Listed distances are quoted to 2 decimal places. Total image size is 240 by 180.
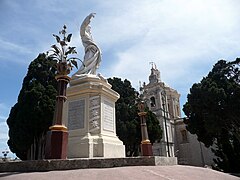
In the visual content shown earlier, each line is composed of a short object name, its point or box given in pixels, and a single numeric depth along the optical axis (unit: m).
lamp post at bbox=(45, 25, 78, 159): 6.51
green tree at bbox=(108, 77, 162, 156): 26.06
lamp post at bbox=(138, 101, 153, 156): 11.52
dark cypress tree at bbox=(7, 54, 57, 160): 20.80
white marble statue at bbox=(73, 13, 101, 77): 11.12
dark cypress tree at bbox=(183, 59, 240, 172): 20.30
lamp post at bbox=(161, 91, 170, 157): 44.25
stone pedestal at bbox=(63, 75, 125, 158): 8.63
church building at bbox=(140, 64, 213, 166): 43.50
